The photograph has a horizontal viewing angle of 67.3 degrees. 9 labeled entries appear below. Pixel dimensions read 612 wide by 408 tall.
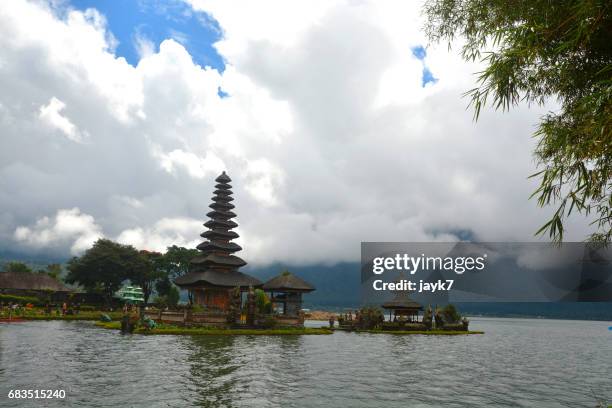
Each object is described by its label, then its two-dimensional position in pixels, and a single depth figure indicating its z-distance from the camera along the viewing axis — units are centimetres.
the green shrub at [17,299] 5906
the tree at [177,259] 8019
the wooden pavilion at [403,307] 5572
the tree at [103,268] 7062
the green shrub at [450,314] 5828
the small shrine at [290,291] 4988
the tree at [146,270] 7438
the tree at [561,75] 762
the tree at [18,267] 9250
